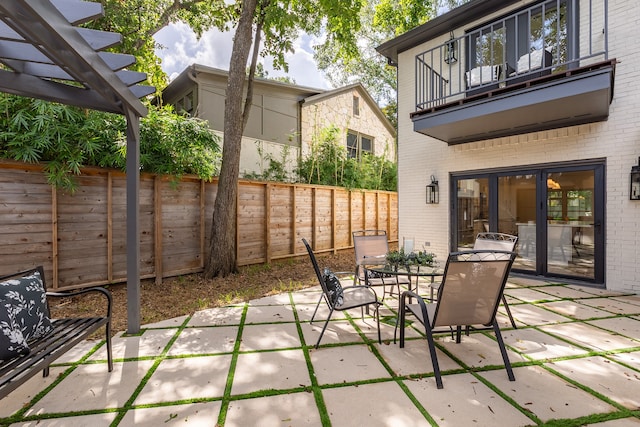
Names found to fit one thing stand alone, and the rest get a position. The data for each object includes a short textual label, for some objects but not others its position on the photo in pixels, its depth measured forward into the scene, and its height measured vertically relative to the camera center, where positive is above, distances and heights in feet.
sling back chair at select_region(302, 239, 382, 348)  9.46 -3.01
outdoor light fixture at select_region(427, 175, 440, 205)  21.94 +1.22
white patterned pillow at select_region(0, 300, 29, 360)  5.92 -2.56
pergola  5.95 +3.63
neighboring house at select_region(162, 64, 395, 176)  29.12 +11.39
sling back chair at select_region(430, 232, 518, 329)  12.94 -1.62
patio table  10.03 -2.17
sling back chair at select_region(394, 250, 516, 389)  7.50 -2.30
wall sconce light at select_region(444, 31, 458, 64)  21.02 +11.12
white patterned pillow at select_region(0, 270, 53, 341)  6.65 -2.18
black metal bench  5.43 -2.97
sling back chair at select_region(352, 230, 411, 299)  15.17 -1.95
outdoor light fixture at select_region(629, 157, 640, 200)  14.47 +1.21
